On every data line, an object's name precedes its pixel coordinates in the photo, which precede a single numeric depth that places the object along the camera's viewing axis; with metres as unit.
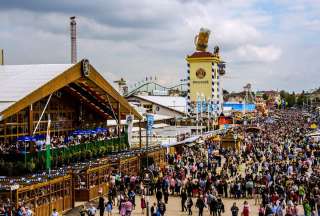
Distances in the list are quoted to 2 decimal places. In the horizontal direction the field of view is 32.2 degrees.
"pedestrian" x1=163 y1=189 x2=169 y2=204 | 26.64
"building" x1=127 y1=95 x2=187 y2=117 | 78.88
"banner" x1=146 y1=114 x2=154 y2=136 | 39.34
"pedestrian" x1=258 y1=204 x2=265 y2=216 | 21.73
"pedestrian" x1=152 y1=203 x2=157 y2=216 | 21.63
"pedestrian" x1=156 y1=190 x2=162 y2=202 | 26.23
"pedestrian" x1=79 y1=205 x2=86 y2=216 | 21.32
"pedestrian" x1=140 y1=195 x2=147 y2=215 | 24.47
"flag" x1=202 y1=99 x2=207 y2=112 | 73.88
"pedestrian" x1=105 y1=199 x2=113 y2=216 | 23.52
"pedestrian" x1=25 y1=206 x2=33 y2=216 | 19.94
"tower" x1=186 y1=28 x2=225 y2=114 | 90.56
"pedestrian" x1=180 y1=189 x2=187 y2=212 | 25.36
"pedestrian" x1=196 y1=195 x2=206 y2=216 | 23.56
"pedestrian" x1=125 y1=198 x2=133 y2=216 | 22.95
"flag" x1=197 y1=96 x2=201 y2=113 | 67.50
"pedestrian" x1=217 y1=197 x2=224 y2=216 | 23.62
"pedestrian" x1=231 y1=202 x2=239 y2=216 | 21.92
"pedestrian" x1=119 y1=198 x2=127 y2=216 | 22.95
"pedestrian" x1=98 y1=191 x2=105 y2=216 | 23.24
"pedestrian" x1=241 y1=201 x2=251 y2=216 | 21.94
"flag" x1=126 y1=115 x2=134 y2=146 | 36.09
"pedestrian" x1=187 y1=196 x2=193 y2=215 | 24.28
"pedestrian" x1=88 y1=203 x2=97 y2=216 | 21.82
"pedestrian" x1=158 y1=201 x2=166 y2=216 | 22.17
